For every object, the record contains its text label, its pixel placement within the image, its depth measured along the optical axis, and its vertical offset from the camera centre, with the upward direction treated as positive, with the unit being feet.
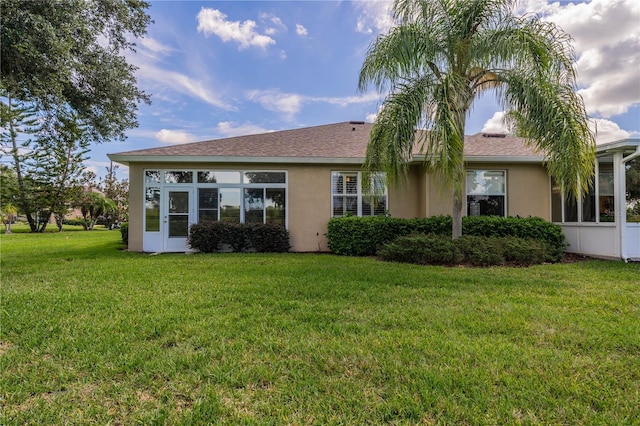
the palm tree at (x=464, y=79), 21.91 +10.53
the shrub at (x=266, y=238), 32.19 -2.26
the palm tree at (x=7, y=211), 72.24 +1.11
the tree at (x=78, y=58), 18.92 +10.83
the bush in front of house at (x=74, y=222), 98.63 -1.95
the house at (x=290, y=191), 32.76 +2.70
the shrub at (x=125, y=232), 40.68 -2.19
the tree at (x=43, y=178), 72.95 +9.26
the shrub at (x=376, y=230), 30.12 -1.33
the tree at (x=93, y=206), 82.88 +2.69
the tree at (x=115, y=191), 98.12 +8.23
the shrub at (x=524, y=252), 24.62 -2.89
